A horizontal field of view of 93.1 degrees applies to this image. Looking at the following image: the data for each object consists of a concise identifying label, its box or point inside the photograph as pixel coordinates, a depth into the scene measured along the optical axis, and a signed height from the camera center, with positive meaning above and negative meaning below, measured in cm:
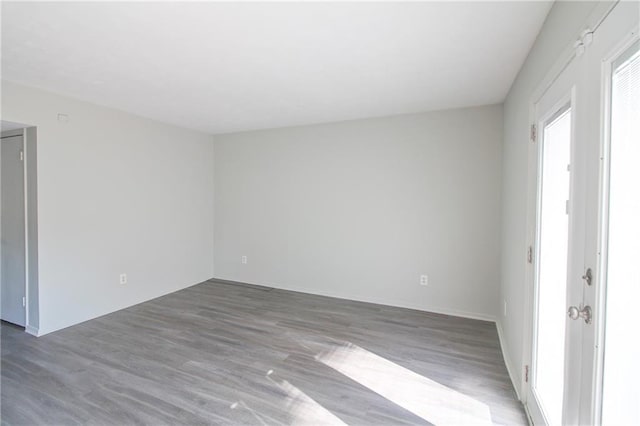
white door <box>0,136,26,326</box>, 319 -28
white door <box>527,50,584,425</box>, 129 -15
